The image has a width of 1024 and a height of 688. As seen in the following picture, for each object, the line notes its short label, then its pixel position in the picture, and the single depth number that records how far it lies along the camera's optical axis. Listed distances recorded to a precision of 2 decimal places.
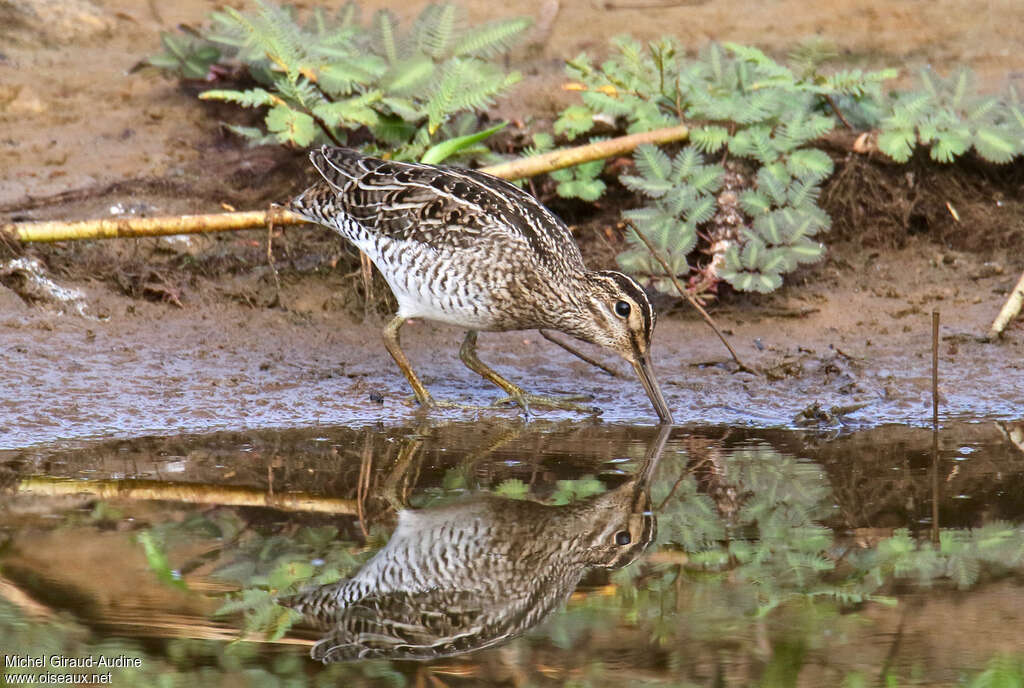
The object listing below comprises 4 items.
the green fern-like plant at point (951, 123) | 15.62
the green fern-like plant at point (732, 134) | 15.15
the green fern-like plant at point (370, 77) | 15.38
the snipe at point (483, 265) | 13.13
